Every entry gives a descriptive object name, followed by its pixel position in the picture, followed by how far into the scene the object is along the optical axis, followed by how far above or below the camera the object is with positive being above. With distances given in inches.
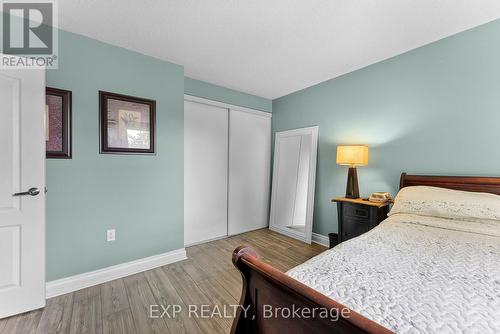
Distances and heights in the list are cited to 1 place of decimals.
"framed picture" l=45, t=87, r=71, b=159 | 75.0 +10.2
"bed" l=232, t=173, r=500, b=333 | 26.8 -19.3
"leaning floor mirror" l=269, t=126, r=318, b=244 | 127.5 -13.9
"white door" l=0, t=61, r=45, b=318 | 64.1 -12.0
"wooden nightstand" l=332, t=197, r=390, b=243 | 89.6 -22.7
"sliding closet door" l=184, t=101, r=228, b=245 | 120.3 -8.0
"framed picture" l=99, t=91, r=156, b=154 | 85.4 +12.9
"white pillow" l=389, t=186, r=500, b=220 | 63.4 -11.8
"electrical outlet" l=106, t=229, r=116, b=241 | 86.5 -32.8
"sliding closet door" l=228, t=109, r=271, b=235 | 138.1 -7.4
